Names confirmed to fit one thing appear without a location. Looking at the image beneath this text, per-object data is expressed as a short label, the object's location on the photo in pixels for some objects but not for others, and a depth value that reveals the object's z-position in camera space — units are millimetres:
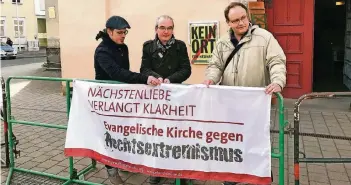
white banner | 3037
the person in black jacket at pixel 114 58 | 3734
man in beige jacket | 3160
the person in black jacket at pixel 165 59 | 4004
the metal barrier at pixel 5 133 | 4348
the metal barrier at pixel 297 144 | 2924
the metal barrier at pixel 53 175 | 4005
